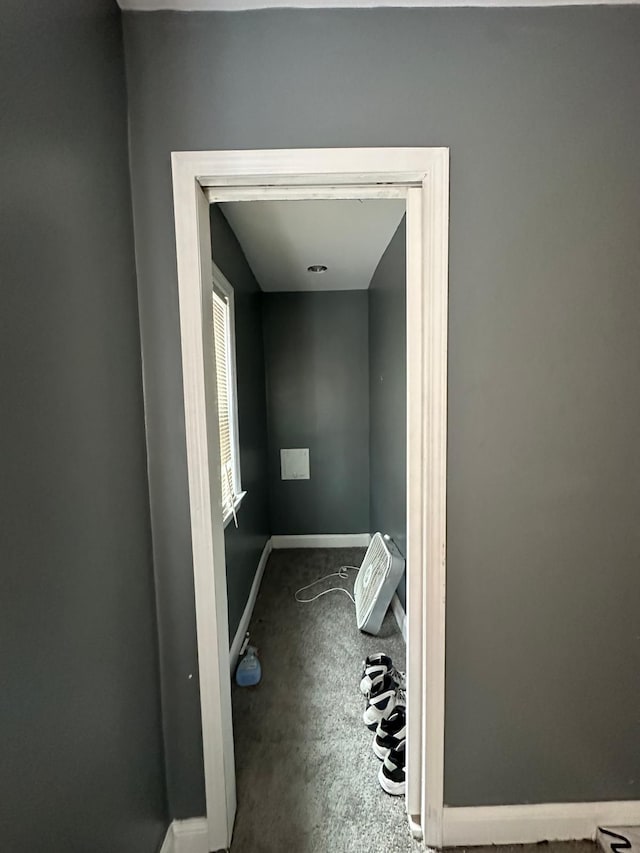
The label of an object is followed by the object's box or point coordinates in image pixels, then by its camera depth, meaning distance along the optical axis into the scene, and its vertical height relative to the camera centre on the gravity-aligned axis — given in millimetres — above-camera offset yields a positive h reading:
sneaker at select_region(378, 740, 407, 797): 1407 -1397
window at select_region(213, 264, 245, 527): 2281 +18
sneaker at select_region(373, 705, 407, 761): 1542 -1369
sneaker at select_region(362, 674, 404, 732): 1698 -1377
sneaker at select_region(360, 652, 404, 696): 1886 -1381
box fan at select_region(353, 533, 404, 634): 2379 -1228
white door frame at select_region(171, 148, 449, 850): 1072 -10
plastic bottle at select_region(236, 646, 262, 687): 1968 -1394
